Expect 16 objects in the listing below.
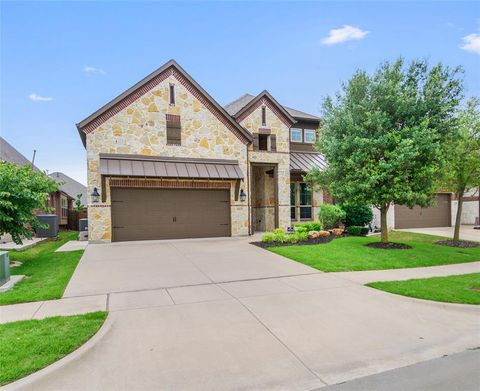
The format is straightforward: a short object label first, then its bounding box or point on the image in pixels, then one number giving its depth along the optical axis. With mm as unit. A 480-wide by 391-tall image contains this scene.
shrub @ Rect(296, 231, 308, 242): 13562
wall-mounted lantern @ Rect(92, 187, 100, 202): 13617
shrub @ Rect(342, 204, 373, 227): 17781
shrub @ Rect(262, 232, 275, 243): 13172
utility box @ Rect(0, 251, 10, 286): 7055
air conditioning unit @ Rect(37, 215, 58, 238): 17859
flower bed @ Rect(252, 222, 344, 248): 13023
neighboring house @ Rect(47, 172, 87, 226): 26577
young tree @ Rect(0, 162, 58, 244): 9133
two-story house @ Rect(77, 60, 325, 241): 13969
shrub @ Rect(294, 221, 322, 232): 16406
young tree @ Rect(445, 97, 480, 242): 12758
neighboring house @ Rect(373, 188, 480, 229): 19656
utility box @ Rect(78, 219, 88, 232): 17845
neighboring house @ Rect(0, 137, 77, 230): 19588
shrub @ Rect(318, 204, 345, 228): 17391
